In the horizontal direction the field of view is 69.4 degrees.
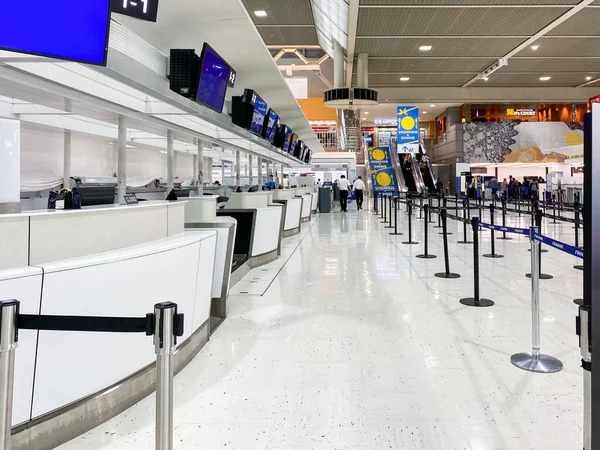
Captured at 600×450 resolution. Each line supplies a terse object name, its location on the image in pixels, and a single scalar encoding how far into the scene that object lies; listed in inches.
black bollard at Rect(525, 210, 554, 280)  220.2
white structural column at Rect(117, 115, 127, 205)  209.6
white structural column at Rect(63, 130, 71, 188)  313.9
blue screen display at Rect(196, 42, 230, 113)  215.8
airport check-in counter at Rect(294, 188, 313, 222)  538.0
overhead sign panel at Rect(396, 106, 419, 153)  614.9
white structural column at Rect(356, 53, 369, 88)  633.6
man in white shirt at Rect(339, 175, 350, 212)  768.3
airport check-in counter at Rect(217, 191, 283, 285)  256.1
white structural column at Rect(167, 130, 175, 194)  288.8
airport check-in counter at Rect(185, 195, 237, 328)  157.8
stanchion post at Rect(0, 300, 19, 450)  54.9
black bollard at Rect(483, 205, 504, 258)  286.7
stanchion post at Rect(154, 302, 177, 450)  55.3
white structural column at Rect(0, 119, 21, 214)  81.1
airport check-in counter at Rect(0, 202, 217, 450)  73.1
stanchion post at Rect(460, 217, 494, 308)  173.5
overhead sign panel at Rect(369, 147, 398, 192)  746.8
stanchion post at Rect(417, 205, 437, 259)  288.4
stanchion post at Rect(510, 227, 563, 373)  113.3
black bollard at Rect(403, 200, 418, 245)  353.7
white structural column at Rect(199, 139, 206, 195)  313.3
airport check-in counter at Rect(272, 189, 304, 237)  371.9
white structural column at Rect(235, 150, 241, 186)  490.3
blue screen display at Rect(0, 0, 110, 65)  100.3
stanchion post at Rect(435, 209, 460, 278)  226.5
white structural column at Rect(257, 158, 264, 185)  514.1
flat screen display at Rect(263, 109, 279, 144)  398.5
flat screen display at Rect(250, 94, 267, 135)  340.8
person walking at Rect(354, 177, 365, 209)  805.2
